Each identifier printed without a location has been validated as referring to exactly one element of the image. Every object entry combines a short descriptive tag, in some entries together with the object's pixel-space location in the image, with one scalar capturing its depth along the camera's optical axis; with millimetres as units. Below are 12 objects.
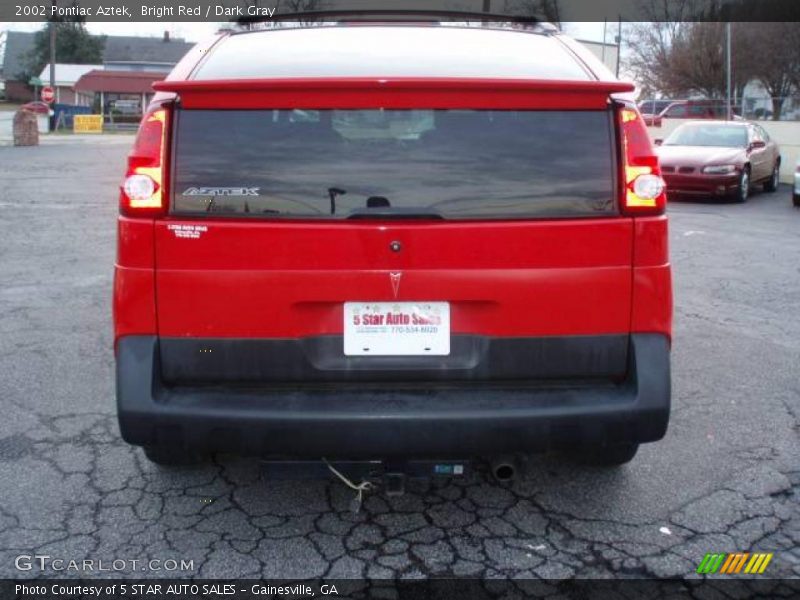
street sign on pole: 45822
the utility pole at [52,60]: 45516
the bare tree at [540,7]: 34853
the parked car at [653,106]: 36406
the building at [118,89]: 63000
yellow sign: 44875
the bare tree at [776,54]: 38000
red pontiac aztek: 2914
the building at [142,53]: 78062
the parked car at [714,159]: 15336
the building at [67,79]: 77688
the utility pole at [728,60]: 27578
